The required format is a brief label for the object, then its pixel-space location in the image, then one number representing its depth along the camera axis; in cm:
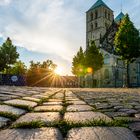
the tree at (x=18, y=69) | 3101
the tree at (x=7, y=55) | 2255
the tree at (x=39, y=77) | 1995
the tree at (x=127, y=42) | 1620
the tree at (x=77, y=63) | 2691
